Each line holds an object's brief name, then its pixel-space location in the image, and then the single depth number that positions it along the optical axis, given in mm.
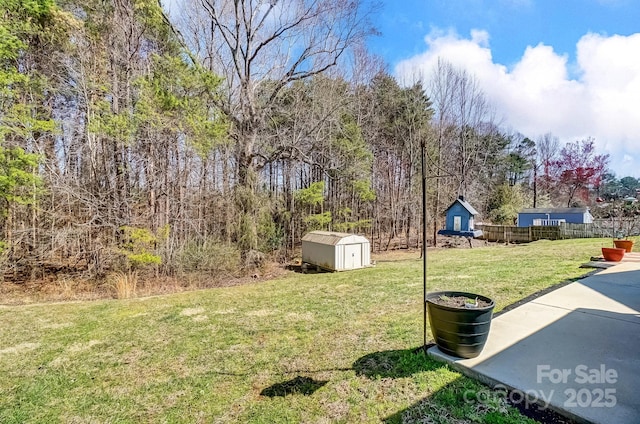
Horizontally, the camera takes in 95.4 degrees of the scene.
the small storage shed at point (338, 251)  9398
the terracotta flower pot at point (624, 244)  7160
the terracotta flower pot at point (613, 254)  6424
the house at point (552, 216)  17719
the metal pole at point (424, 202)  2765
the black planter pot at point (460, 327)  2428
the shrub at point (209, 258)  8492
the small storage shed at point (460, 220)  16297
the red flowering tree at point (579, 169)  25516
